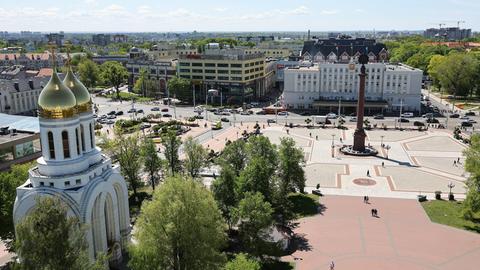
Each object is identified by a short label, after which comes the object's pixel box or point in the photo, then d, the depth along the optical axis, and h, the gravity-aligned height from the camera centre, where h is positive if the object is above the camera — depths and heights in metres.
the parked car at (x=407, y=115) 106.19 -17.71
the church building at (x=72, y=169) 32.50 -9.64
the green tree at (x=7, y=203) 38.50 -13.90
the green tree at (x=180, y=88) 127.00 -13.51
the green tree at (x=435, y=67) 137.11 -8.93
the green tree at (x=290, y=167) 50.59 -14.29
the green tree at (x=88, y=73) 154.62 -11.31
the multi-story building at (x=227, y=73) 127.19 -9.58
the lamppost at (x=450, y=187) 55.06 -18.92
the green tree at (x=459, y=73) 124.94 -9.56
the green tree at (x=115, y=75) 140.06 -10.96
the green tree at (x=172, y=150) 55.62 -13.58
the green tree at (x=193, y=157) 53.47 -13.94
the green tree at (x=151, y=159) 55.09 -14.62
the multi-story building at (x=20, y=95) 98.12 -12.25
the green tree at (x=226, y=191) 43.16 -14.39
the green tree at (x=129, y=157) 53.66 -13.91
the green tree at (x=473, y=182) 45.28 -14.73
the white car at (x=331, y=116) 106.45 -17.93
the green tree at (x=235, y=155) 50.53 -12.93
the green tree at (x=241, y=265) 28.68 -14.42
